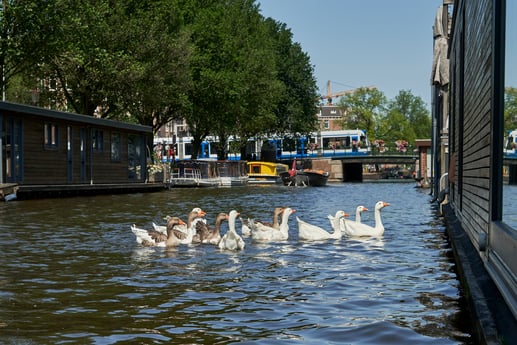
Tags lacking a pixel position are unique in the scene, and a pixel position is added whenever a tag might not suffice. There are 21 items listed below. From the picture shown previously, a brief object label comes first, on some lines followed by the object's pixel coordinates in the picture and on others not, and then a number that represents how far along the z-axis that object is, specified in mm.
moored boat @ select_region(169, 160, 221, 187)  57344
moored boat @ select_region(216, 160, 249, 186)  63712
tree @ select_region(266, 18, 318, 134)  78875
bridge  92688
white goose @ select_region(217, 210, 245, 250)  14195
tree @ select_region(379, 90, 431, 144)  123938
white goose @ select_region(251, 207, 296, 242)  16062
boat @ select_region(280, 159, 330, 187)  67188
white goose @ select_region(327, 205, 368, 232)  16898
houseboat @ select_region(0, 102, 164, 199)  32062
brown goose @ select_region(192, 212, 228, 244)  15156
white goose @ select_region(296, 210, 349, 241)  16134
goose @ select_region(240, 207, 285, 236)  16584
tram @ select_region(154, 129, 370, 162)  89500
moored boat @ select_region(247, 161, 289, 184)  73125
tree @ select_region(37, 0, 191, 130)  39969
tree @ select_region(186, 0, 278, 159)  54250
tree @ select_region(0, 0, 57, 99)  35344
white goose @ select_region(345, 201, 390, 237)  16933
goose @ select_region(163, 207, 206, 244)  15258
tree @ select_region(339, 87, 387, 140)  121125
